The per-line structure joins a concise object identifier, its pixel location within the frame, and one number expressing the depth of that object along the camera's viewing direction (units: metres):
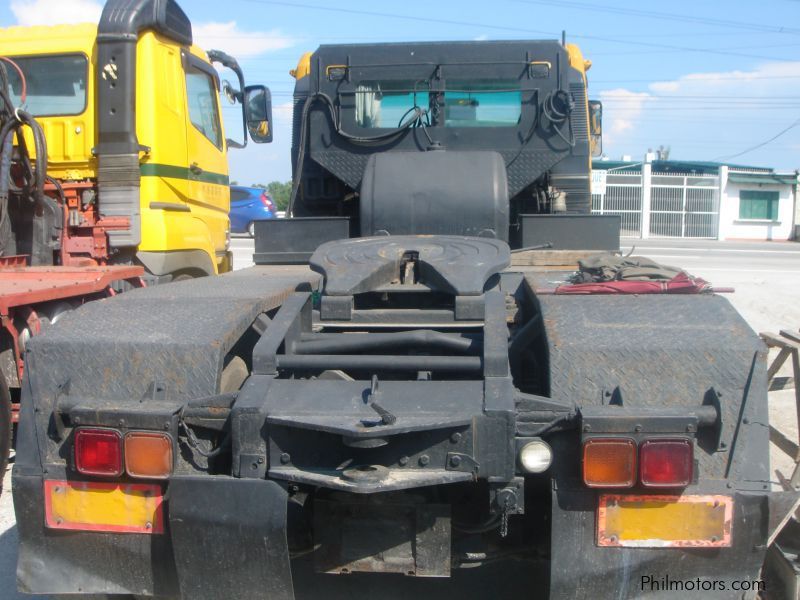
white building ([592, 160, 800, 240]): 34.41
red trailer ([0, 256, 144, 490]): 4.46
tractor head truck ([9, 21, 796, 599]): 2.30
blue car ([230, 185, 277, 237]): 22.33
